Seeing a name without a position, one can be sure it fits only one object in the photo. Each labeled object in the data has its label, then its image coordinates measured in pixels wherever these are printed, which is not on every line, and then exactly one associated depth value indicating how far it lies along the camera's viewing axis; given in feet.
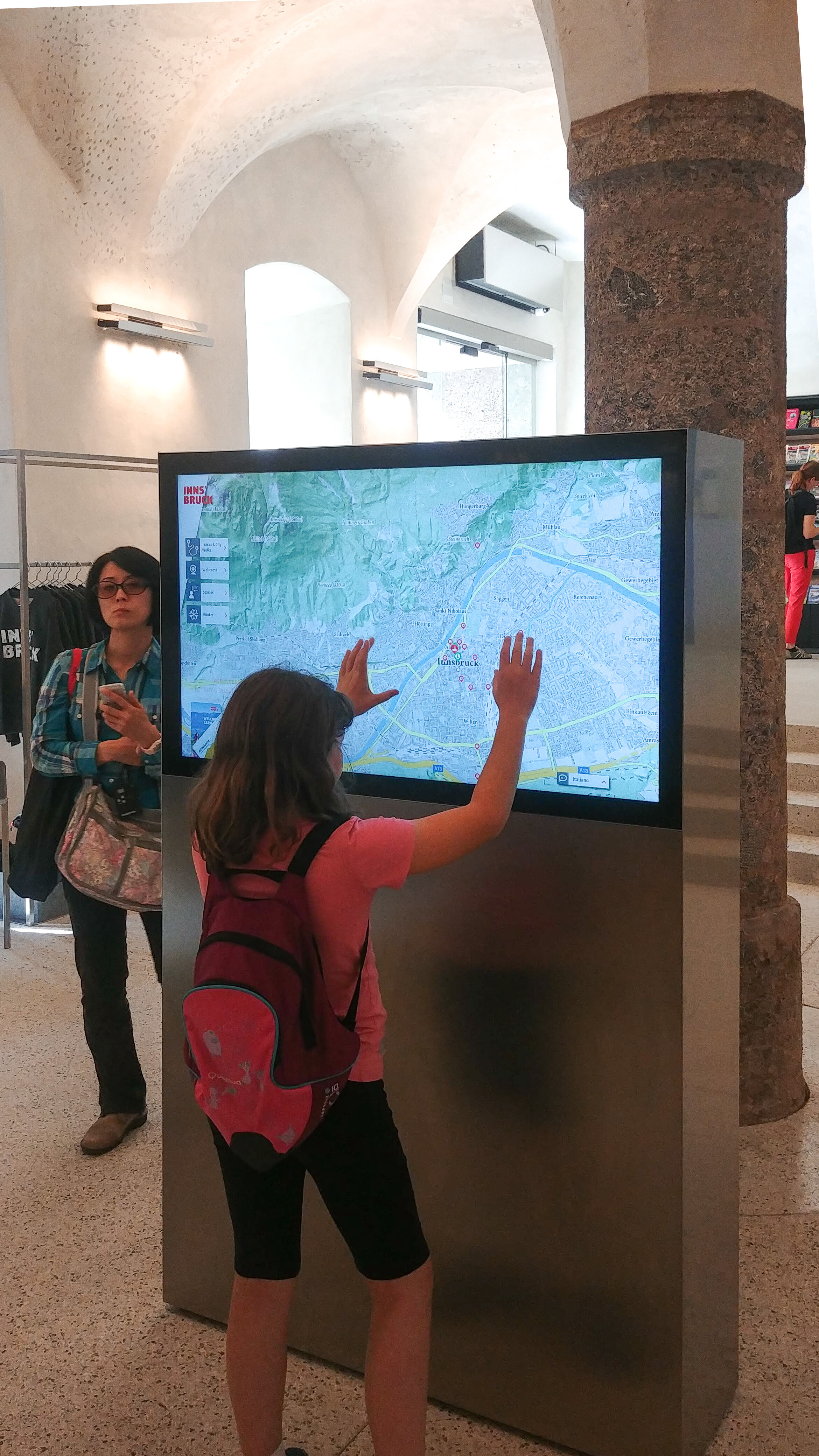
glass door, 48.49
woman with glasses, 9.37
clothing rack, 15.42
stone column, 9.67
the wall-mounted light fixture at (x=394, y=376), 33.65
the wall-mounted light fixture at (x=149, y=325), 23.70
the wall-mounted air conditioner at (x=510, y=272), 41.52
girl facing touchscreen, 5.02
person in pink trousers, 30.37
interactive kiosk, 5.71
